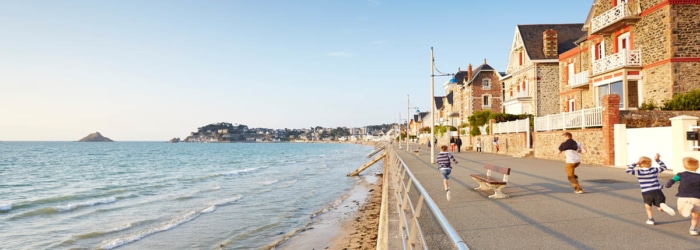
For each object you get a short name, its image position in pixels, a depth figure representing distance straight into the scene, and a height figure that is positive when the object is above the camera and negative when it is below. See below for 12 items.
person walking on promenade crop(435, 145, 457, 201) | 11.19 -0.63
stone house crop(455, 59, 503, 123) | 56.50 +5.96
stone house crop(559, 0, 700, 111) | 20.31 +4.25
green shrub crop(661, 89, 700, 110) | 17.98 +1.45
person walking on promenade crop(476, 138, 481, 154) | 36.07 -0.66
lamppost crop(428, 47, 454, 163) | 21.65 +2.98
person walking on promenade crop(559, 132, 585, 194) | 10.34 -0.38
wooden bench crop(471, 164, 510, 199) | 10.28 -1.02
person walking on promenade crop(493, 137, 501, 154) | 33.06 -0.40
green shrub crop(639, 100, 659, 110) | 20.66 +1.49
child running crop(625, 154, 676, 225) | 6.86 -0.75
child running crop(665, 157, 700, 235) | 6.12 -0.76
